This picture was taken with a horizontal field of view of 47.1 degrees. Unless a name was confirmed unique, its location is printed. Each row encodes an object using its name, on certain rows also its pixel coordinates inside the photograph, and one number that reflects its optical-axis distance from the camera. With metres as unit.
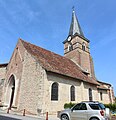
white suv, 8.09
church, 14.48
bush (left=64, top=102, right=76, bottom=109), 15.20
